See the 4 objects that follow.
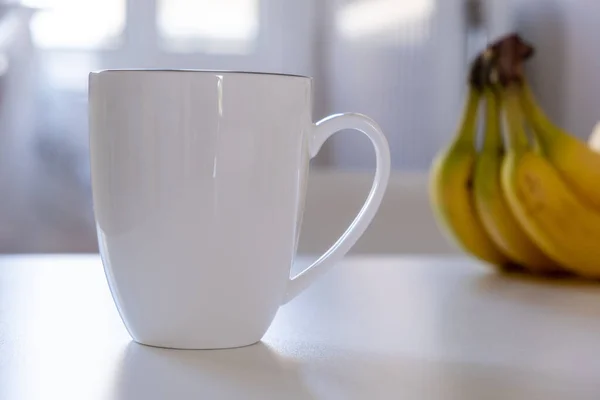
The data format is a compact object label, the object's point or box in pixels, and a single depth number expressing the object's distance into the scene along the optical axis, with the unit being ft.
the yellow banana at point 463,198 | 2.83
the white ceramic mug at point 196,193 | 1.86
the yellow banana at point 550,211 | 2.63
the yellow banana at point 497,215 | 2.74
